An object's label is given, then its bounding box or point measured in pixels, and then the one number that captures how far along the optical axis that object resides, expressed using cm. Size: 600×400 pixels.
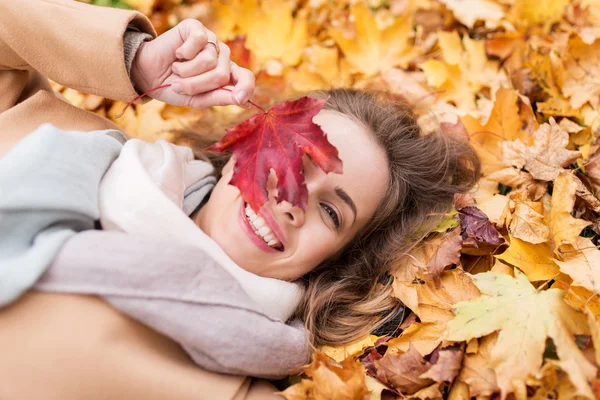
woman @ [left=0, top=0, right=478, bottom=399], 83
